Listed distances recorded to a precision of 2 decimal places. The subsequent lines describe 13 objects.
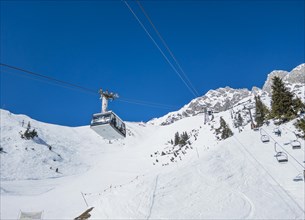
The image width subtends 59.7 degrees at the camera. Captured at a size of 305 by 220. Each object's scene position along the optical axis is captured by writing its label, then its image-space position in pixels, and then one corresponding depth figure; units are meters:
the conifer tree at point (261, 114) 49.03
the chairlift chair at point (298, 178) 25.76
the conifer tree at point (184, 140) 74.88
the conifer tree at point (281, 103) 40.59
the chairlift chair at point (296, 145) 31.23
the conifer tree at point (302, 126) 31.36
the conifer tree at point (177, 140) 82.69
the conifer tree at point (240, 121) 69.85
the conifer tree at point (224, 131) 54.93
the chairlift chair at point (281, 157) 29.55
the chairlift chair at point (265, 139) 36.59
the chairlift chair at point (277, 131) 38.38
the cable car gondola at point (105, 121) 18.62
